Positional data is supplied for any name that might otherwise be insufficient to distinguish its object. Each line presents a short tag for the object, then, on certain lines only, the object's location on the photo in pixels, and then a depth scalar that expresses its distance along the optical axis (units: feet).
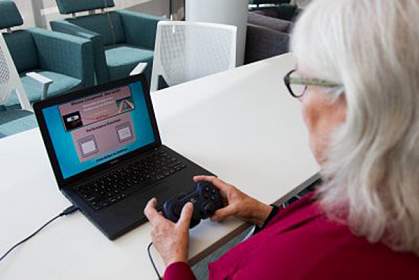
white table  2.87
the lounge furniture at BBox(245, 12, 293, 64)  10.26
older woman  1.81
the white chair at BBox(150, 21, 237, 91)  7.27
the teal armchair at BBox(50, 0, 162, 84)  11.04
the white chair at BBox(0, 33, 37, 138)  7.18
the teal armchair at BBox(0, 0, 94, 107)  10.06
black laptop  3.24
